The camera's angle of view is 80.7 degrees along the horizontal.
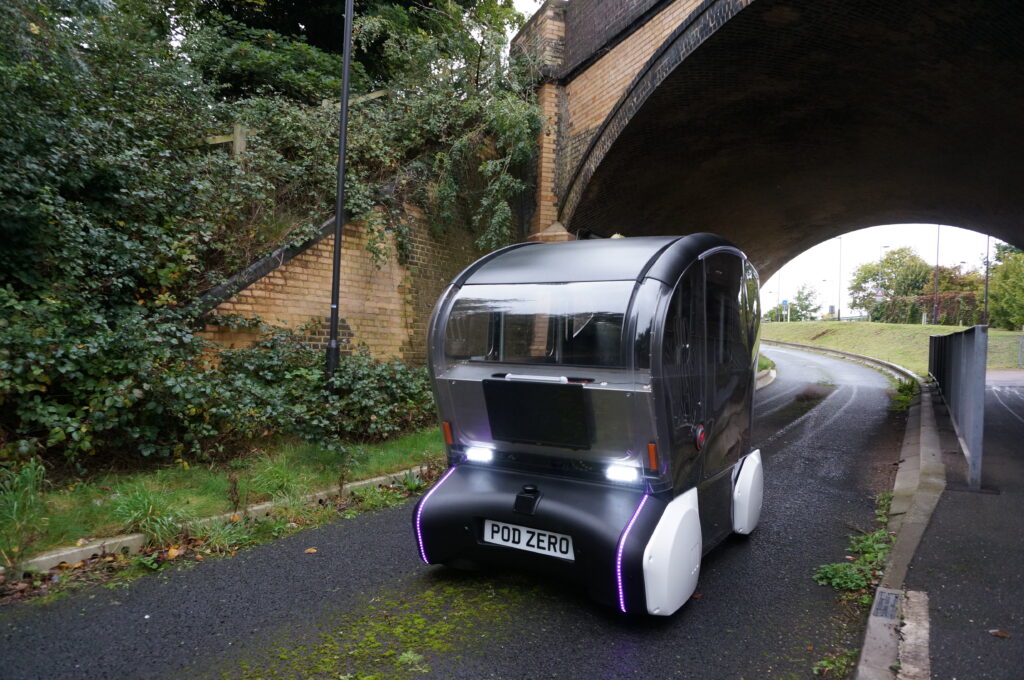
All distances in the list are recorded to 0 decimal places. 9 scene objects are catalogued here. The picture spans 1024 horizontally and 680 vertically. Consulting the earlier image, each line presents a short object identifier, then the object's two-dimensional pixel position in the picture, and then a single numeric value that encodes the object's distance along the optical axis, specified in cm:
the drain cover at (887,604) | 312
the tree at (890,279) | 5791
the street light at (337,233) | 637
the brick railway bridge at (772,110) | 780
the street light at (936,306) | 3982
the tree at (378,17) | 1111
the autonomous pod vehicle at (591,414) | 311
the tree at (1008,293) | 3716
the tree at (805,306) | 8081
